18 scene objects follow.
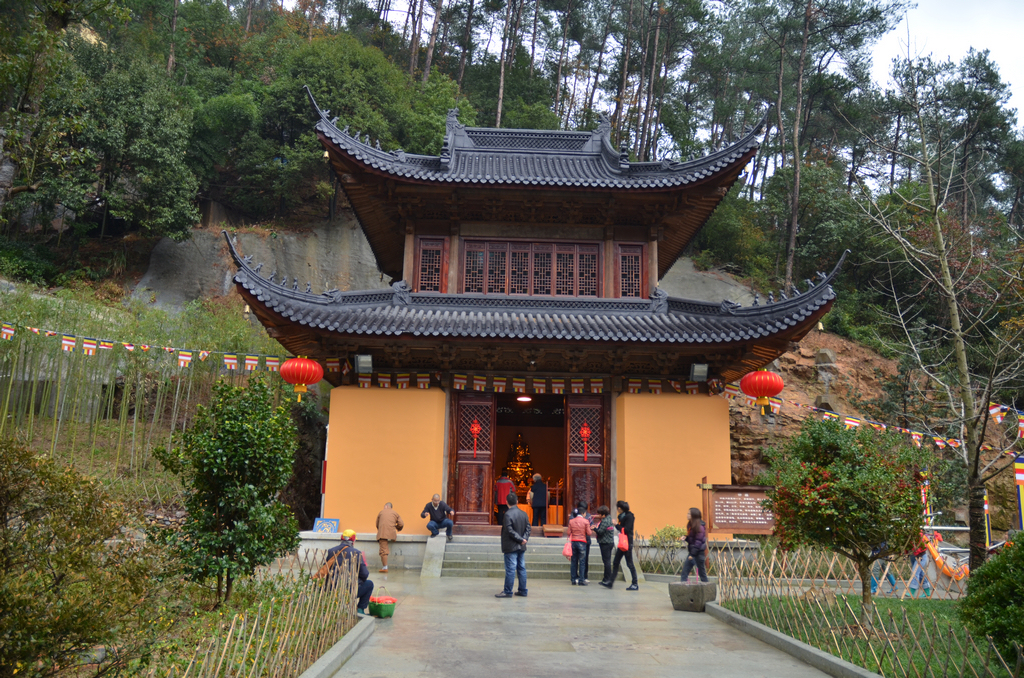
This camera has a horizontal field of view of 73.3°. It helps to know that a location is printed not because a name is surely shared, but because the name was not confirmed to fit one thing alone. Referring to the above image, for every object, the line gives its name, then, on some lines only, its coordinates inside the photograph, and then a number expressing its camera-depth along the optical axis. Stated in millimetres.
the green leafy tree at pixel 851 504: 7387
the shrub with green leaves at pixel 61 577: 3955
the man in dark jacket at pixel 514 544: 9945
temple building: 13578
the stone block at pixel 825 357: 23672
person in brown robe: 12680
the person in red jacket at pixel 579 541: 11141
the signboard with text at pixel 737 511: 11891
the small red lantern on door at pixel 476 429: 14617
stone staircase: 12305
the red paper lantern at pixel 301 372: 13133
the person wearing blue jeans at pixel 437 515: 13117
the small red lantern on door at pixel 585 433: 14695
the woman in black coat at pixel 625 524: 11422
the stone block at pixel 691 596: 9266
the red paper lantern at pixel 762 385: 12992
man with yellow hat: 7809
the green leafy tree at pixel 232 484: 7078
